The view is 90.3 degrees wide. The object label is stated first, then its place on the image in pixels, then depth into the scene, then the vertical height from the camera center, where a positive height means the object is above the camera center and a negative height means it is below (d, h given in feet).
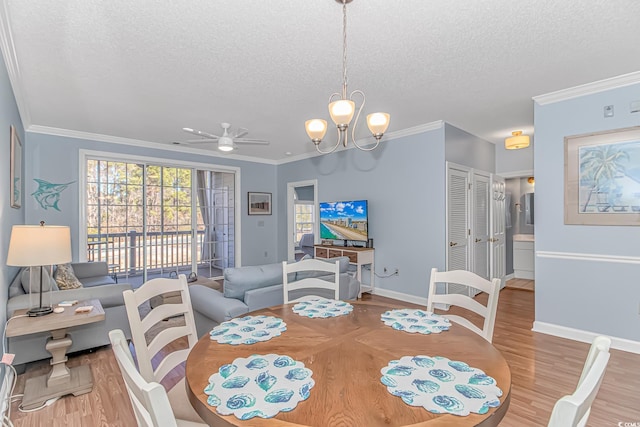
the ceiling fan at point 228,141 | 12.59 +3.17
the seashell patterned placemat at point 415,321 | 4.95 -1.74
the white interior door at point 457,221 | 14.33 -0.22
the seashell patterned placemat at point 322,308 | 5.71 -1.72
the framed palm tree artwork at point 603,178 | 9.46 +1.18
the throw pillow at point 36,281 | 8.86 -1.75
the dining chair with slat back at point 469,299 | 5.34 -1.53
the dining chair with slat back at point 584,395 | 1.95 -1.18
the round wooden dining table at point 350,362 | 2.81 -1.76
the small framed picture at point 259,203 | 22.12 +1.04
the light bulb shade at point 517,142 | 14.08 +3.31
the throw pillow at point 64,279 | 10.54 -2.04
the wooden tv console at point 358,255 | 15.92 -2.00
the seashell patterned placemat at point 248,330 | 4.54 -1.72
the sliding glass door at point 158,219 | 16.66 +0.00
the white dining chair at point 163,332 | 4.45 -1.83
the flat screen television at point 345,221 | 16.92 -0.20
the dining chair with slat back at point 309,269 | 7.39 -1.25
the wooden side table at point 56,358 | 7.08 -3.41
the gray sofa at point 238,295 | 7.86 -2.07
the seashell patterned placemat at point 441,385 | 2.99 -1.75
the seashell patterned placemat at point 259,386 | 2.95 -1.75
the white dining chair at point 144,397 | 2.09 -1.21
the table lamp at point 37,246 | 6.98 -0.60
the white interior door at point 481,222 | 16.24 -0.30
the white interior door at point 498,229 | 17.63 -0.73
